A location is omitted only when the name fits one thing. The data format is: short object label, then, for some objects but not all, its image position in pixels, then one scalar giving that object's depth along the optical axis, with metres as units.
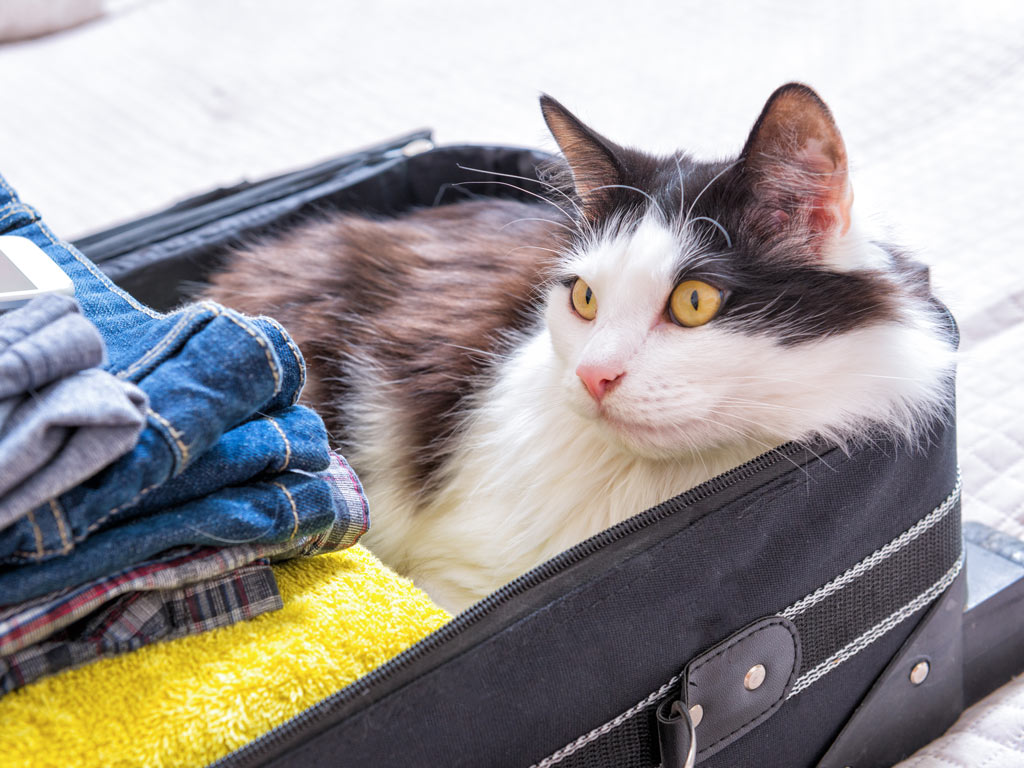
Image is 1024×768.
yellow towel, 0.56
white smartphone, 0.76
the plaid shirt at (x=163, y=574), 0.55
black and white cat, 0.76
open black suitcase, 0.61
